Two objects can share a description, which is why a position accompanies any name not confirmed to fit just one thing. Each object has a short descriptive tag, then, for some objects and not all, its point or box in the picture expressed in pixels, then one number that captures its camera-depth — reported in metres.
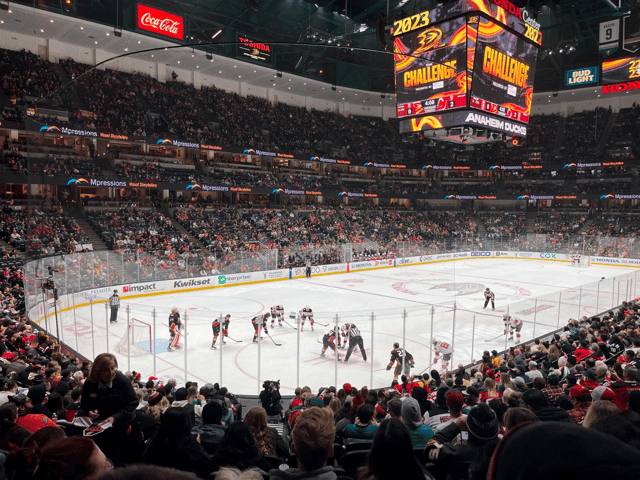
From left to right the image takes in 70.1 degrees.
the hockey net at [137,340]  12.07
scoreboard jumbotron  19.47
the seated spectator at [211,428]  3.94
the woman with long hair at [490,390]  7.10
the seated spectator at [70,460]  1.35
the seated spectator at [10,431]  3.44
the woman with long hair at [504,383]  7.38
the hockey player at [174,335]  13.20
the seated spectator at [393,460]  1.96
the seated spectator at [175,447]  2.94
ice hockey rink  11.88
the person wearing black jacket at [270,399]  7.45
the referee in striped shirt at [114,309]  13.43
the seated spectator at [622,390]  4.89
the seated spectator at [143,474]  0.87
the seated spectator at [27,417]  4.09
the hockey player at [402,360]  11.22
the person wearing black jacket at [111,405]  3.74
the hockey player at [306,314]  12.53
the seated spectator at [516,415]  3.10
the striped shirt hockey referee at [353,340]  11.84
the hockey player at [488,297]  19.34
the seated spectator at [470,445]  3.09
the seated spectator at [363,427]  4.12
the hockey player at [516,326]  14.20
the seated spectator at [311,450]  2.40
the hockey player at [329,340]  11.65
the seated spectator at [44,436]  2.24
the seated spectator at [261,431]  3.96
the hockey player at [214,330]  11.70
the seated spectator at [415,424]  3.94
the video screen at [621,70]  29.95
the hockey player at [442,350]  11.70
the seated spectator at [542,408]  4.11
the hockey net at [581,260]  36.31
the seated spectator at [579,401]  5.06
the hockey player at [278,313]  16.03
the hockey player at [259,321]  13.40
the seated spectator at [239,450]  3.21
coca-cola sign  31.33
